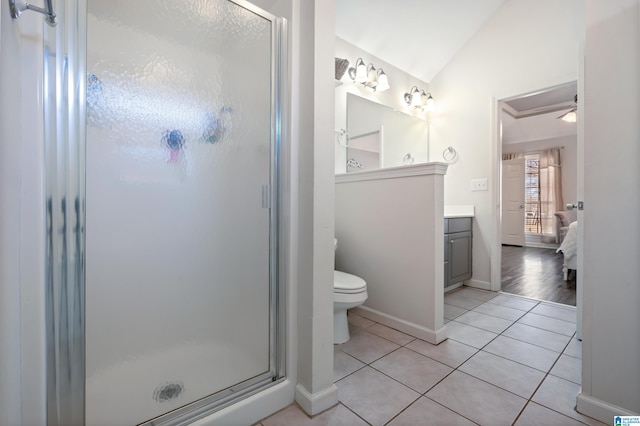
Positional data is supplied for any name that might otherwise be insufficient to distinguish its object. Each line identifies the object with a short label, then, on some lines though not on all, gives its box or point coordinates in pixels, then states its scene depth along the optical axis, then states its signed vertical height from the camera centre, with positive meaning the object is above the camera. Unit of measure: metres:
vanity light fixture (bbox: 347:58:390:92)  2.73 +1.34
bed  3.30 -0.49
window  6.25 +0.36
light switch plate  3.01 +0.28
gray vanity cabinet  2.72 -0.40
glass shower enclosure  0.85 +0.01
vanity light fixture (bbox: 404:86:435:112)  3.33 +1.33
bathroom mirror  2.79 +0.84
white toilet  1.80 -0.56
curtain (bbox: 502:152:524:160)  6.42 +1.25
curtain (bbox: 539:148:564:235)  5.96 +0.49
